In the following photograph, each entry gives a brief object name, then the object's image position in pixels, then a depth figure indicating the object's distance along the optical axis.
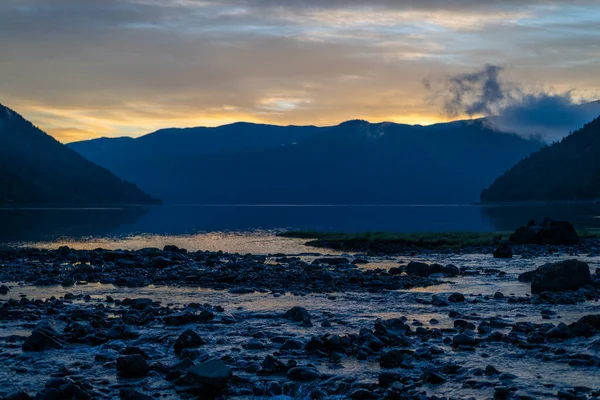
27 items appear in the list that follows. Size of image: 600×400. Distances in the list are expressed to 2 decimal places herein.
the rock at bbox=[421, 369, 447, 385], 14.27
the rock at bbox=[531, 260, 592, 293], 28.52
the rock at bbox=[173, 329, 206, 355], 17.64
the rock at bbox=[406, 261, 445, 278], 36.81
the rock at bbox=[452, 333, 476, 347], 17.61
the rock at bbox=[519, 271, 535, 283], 32.41
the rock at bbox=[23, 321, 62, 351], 17.62
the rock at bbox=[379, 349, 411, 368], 15.67
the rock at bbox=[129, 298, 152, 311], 24.75
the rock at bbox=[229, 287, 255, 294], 29.89
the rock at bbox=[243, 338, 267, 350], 17.78
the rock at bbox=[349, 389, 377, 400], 13.28
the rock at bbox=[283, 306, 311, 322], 21.88
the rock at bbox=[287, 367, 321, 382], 14.75
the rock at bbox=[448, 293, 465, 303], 26.14
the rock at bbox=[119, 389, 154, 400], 13.09
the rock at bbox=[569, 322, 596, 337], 18.55
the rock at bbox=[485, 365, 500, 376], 14.81
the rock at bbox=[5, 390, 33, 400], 12.99
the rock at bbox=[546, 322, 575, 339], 18.19
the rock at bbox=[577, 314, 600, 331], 19.30
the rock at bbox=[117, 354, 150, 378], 15.05
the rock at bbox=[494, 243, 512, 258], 47.78
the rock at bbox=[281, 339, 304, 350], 17.60
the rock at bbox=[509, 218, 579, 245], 58.56
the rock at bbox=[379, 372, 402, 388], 14.01
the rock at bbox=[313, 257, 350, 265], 45.07
